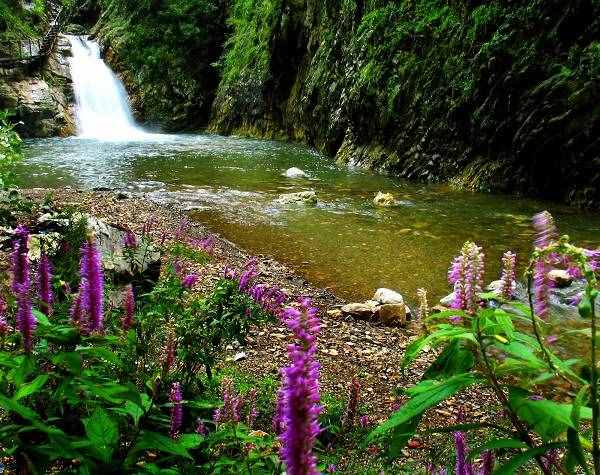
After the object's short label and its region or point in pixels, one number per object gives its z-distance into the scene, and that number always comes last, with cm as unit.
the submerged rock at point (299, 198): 1105
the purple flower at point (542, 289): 142
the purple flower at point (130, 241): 430
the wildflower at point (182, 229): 741
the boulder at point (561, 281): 584
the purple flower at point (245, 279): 293
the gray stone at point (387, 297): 554
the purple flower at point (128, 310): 194
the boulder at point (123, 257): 410
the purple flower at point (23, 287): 122
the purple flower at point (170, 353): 177
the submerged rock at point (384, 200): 1071
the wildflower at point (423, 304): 185
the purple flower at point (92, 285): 150
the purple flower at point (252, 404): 259
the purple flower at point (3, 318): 180
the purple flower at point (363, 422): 294
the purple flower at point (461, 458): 163
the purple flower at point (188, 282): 315
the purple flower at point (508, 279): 160
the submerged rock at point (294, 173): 1440
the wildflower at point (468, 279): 139
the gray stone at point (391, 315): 532
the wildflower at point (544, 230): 136
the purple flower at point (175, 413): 166
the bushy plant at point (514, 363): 95
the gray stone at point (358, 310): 538
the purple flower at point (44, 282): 162
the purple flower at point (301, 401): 76
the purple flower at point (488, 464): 157
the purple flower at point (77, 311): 147
